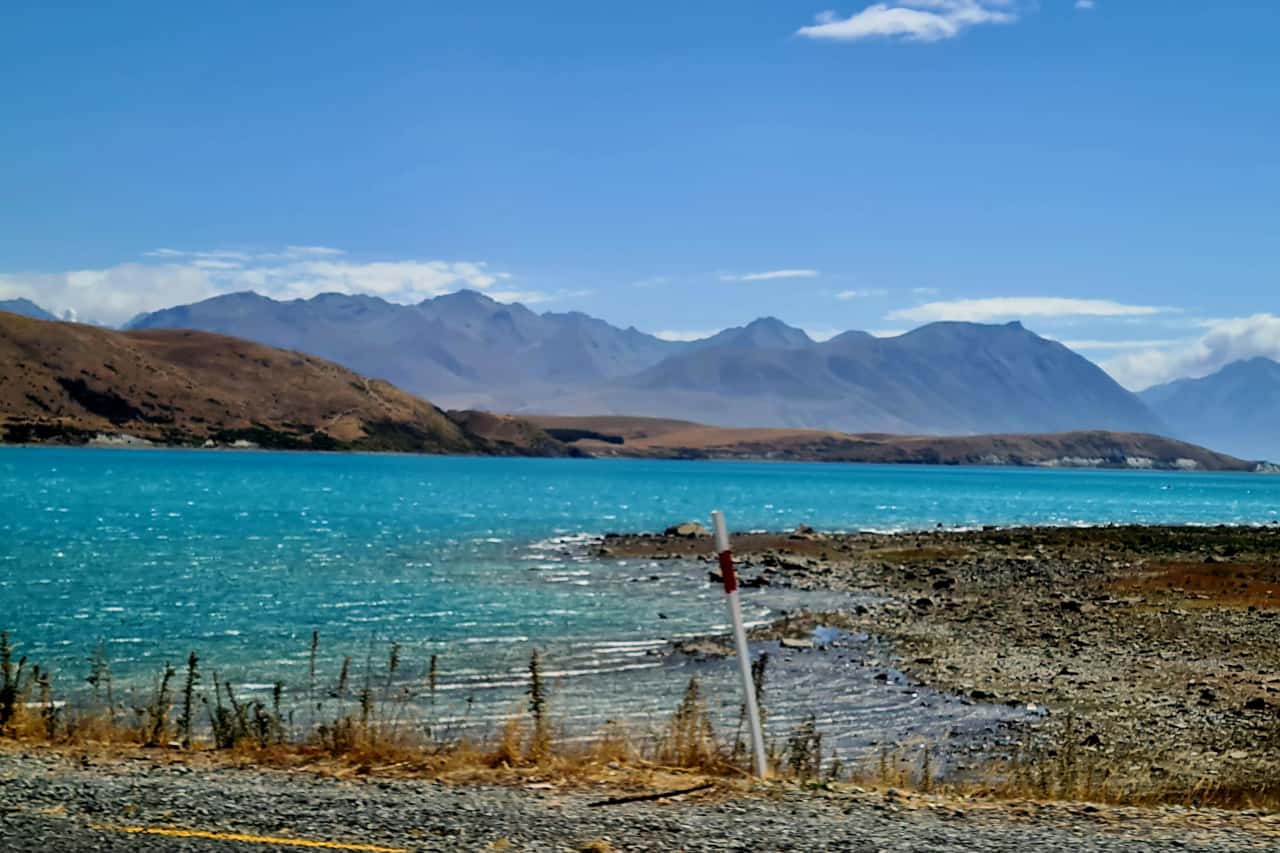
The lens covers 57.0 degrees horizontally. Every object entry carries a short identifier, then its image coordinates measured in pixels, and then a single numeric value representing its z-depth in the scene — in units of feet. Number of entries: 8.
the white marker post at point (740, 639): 30.35
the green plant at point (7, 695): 36.86
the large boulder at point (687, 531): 200.23
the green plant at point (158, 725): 35.24
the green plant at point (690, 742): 32.17
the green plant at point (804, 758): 33.04
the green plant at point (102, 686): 60.33
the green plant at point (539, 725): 33.01
